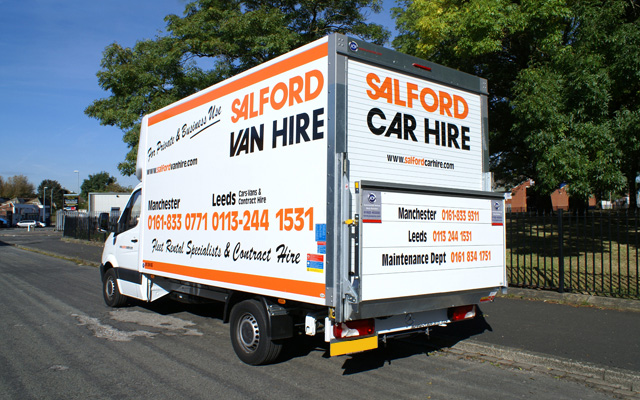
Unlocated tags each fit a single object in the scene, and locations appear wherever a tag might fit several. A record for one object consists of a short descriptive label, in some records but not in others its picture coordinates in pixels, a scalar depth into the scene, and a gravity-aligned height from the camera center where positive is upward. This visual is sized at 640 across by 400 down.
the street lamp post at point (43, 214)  76.68 +0.68
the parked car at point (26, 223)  66.33 -0.74
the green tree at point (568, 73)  9.87 +3.27
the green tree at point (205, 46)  17.42 +6.50
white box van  4.52 +0.21
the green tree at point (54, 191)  109.81 +6.63
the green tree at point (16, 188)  109.19 +7.08
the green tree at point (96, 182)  110.06 +8.40
